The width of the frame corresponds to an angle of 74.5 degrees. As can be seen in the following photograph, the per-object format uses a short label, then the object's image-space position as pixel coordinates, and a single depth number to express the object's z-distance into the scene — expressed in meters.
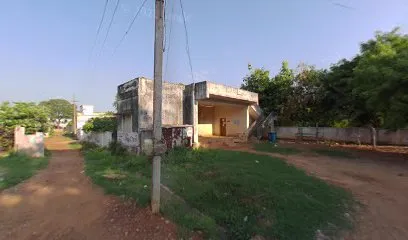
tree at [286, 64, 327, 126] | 19.31
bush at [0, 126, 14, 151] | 14.98
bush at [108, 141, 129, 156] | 13.14
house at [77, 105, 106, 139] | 43.25
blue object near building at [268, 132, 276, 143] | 19.70
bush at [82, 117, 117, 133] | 18.61
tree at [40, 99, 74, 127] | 60.03
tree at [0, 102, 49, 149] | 15.04
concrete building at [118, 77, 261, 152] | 12.73
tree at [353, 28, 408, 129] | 9.89
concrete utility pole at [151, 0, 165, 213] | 5.02
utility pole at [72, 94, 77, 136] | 36.22
